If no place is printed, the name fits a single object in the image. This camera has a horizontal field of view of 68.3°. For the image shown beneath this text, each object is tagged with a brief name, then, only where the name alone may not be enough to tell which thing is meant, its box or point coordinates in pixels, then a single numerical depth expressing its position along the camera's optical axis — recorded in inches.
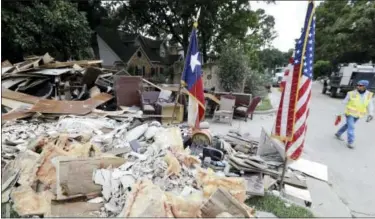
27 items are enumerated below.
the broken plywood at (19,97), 309.1
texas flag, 228.2
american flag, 160.6
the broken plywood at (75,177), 142.6
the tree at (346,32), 892.0
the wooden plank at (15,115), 261.9
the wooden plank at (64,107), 282.2
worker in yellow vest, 290.2
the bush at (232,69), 526.0
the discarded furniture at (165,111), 314.3
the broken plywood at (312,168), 213.2
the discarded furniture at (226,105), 378.4
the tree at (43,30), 516.7
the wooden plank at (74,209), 133.1
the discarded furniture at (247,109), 397.4
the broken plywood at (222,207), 131.5
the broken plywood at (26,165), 155.2
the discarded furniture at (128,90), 335.0
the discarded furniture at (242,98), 415.5
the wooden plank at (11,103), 306.8
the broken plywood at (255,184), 161.4
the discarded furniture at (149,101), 317.1
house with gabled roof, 1115.3
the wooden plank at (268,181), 177.0
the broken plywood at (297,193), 171.8
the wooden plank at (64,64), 398.4
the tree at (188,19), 801.6
